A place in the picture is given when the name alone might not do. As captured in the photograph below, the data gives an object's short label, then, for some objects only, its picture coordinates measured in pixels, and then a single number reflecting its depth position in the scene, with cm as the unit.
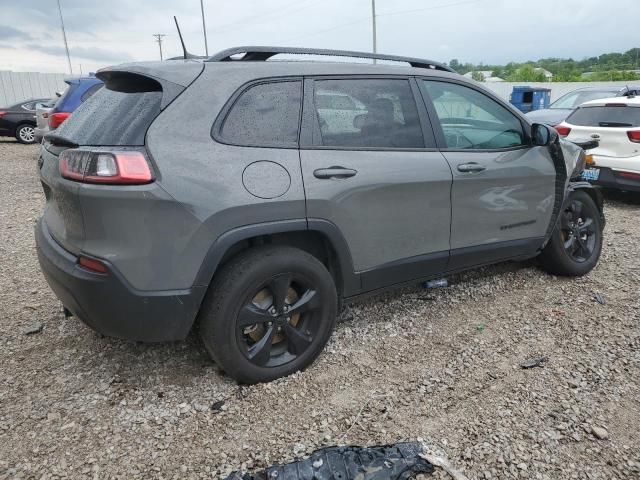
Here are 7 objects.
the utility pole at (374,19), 3253
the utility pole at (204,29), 3646
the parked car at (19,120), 1473
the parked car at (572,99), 982
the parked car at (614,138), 660
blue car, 773
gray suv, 228
